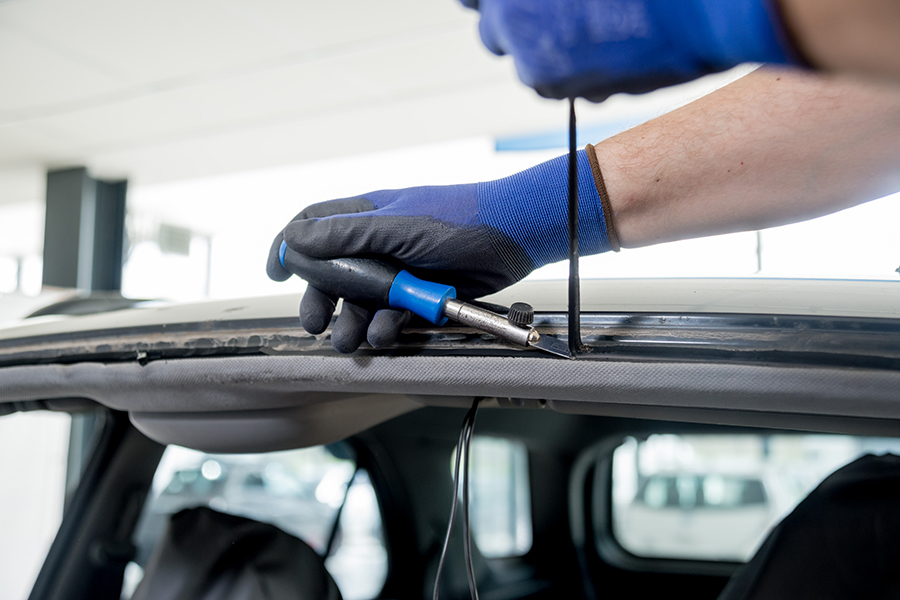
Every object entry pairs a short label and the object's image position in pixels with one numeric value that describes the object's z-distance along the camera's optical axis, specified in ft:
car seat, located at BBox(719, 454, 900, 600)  1.91
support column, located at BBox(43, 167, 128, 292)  14.37
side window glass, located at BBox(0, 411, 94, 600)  8.39
